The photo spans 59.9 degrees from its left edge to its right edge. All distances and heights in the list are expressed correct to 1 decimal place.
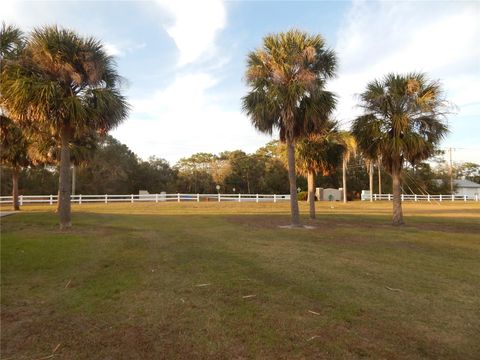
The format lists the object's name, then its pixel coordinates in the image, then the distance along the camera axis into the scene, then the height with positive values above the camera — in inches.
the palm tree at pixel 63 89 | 517.3 +140.3
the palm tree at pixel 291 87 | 643.5 +170.9
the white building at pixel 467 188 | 3348.4 +63.0
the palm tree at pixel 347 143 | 781.3 +102.8
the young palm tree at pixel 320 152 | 821.9 +87.8
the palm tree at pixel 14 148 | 693.3 +109.7
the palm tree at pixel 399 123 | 689.6 +124.5
